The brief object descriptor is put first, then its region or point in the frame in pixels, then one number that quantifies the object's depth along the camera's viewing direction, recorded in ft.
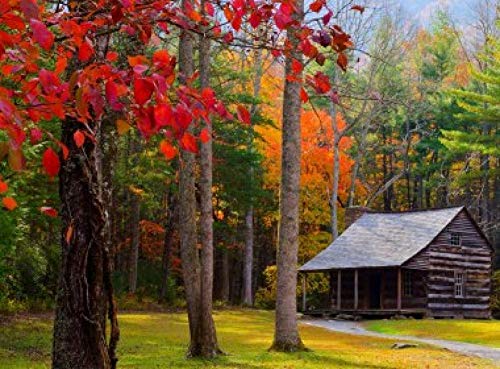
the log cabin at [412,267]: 135.74
